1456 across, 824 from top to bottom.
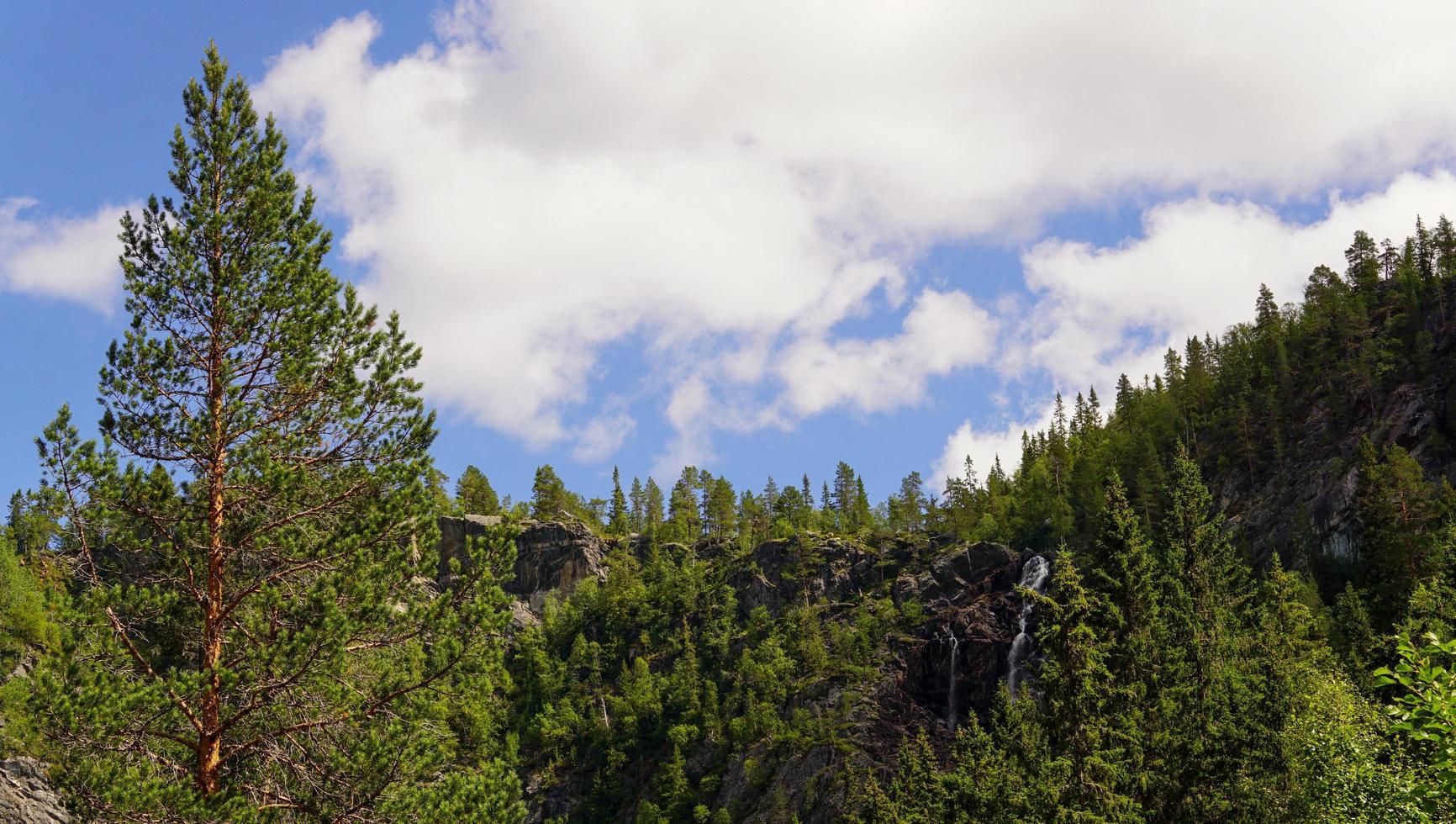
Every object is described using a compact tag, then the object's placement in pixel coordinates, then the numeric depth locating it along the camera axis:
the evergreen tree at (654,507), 160.66
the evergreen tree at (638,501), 182.88
